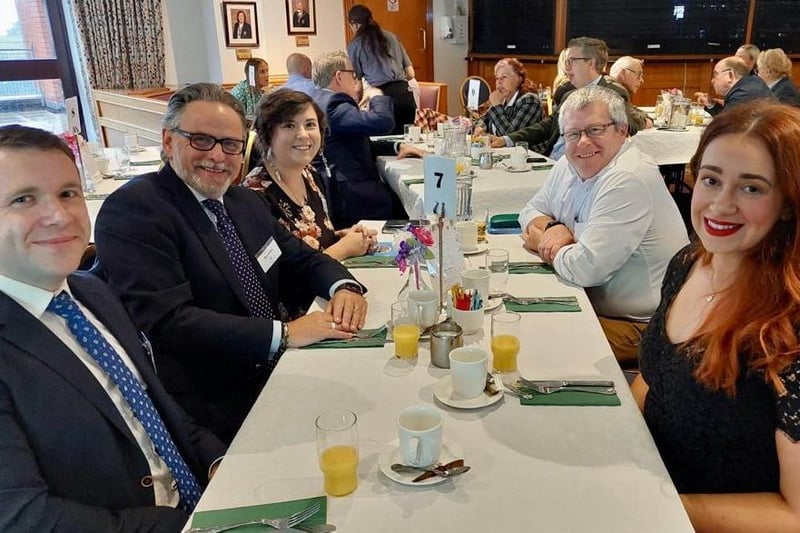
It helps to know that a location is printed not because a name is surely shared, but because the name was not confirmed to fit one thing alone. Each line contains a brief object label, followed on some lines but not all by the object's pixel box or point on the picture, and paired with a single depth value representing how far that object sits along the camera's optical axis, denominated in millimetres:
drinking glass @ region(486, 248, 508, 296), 1770
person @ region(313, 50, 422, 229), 3607
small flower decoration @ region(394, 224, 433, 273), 1691
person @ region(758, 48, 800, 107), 5105
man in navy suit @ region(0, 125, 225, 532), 1000
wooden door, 7723
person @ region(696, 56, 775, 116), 4636
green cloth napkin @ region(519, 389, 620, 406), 1243
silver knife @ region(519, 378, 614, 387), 1294
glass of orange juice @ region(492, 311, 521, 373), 1367
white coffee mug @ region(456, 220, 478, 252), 2154
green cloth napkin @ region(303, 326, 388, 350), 1536
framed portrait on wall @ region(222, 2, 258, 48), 6156
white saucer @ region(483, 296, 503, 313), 1684
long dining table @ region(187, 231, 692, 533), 952
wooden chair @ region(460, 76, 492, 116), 5509
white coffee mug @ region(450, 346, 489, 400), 1236
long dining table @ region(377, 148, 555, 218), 2996
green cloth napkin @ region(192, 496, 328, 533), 965
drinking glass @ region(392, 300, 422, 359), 1439
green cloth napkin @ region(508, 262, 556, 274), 2008
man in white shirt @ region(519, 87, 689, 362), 1890
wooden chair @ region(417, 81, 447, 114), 6672
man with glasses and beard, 1574
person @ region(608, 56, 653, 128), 4855
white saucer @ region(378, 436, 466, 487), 1021
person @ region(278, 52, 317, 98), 4633
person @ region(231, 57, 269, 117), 5297
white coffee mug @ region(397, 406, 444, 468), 1031
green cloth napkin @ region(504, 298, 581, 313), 1692
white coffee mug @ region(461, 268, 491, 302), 1684
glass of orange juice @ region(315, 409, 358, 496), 1010
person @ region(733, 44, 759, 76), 5556
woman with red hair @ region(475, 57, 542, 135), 4473
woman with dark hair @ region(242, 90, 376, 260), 2250
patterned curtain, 5953
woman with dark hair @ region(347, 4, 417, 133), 5199
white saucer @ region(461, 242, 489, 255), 2166
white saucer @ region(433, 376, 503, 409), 1226
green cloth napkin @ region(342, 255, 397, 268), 2121
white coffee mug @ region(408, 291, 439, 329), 1568
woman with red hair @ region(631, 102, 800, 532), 1011
